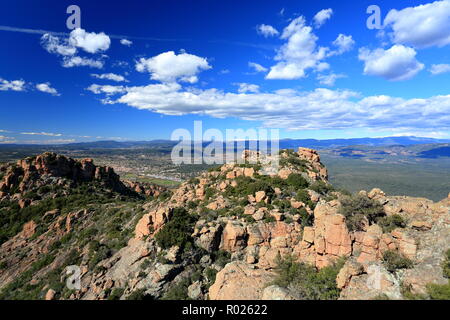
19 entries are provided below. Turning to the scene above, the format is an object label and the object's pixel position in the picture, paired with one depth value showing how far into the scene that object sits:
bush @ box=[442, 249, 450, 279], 15.00
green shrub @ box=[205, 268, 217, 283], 22.20
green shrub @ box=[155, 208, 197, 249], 24.20
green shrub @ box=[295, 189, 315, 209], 28.87
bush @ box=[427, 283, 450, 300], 13.50
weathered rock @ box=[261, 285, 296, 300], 16.12
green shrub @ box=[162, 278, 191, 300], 20.23
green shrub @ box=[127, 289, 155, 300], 19.85
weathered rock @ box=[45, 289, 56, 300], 23.35
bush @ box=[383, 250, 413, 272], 16.55
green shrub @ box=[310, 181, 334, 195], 32.84
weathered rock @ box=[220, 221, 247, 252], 24.53
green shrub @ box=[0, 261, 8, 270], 32.90
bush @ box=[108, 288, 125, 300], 20.74
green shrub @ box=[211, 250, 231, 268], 23.61
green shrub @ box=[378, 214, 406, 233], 20.22
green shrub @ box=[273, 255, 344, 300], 16.91
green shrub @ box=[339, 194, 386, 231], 21.14
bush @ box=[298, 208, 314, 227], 26.05
